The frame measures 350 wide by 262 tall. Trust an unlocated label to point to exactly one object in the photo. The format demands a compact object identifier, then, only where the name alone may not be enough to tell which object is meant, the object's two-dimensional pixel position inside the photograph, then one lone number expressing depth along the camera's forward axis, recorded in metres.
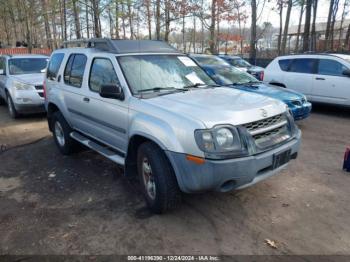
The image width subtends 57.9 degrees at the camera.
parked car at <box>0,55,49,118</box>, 8.77
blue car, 7.01
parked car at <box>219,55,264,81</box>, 12.87
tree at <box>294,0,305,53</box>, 22.50
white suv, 8.50
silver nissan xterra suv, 3.07
